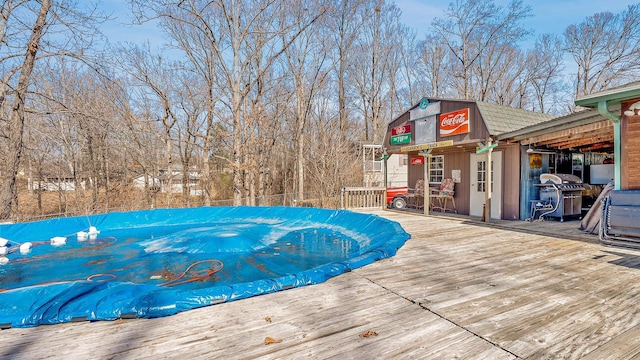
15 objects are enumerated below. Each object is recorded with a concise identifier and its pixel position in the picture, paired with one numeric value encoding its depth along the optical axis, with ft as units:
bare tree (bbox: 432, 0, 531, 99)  59.00
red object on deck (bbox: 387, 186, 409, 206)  35.20
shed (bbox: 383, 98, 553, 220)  23.53
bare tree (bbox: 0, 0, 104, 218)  25.62
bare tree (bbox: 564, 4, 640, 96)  54.03
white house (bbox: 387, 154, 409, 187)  57.88
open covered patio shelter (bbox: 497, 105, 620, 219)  18.53
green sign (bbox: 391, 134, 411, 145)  30.02
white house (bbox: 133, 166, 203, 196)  52.08
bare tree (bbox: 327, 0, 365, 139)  58.59
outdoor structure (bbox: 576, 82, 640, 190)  14.66
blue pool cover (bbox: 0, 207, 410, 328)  7.37
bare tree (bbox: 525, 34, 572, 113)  66.13
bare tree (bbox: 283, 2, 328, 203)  52.29
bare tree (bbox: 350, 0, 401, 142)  65.31
